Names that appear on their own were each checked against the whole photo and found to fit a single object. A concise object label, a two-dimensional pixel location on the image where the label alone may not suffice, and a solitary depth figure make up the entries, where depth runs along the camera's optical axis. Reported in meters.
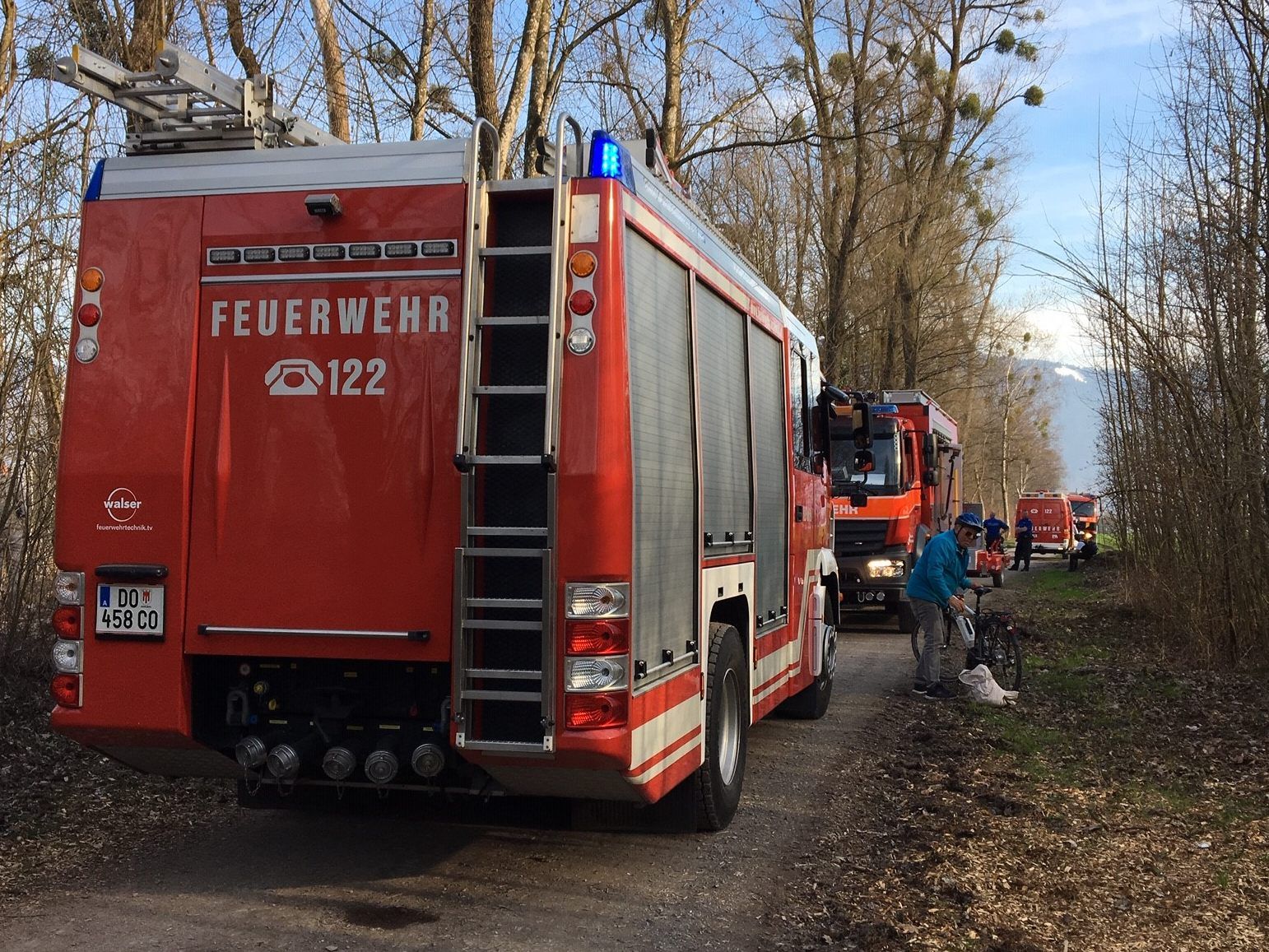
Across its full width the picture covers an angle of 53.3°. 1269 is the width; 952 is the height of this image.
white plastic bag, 11.37
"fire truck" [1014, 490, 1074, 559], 45.88
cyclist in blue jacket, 11.83
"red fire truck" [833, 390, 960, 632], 17.78
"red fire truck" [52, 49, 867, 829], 5.16
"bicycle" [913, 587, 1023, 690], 12.25
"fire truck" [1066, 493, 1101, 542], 45.44
